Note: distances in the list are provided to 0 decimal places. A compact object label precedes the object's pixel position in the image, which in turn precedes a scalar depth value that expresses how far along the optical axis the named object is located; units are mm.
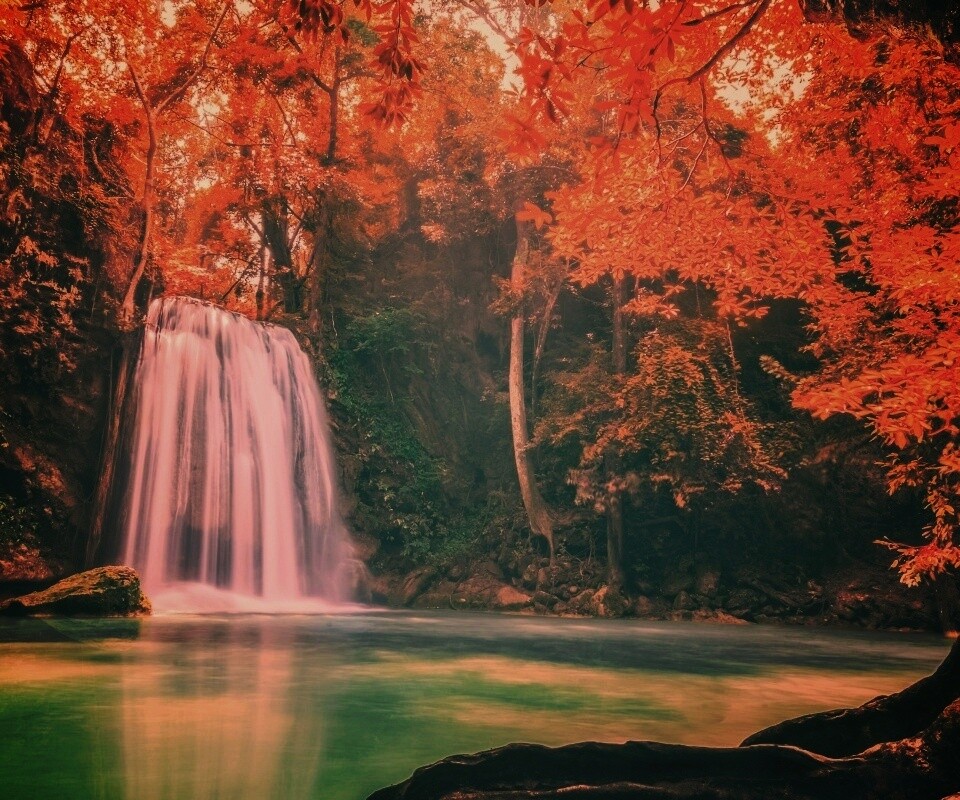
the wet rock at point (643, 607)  14398
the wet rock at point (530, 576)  15648
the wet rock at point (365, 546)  16141
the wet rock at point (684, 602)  14180
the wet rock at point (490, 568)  16391
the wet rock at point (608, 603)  14289
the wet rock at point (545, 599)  15031
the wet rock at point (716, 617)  13609
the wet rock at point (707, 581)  14312
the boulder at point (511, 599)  15158
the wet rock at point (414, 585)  15922
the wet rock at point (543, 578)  15422
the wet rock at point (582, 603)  14609
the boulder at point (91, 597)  9922
